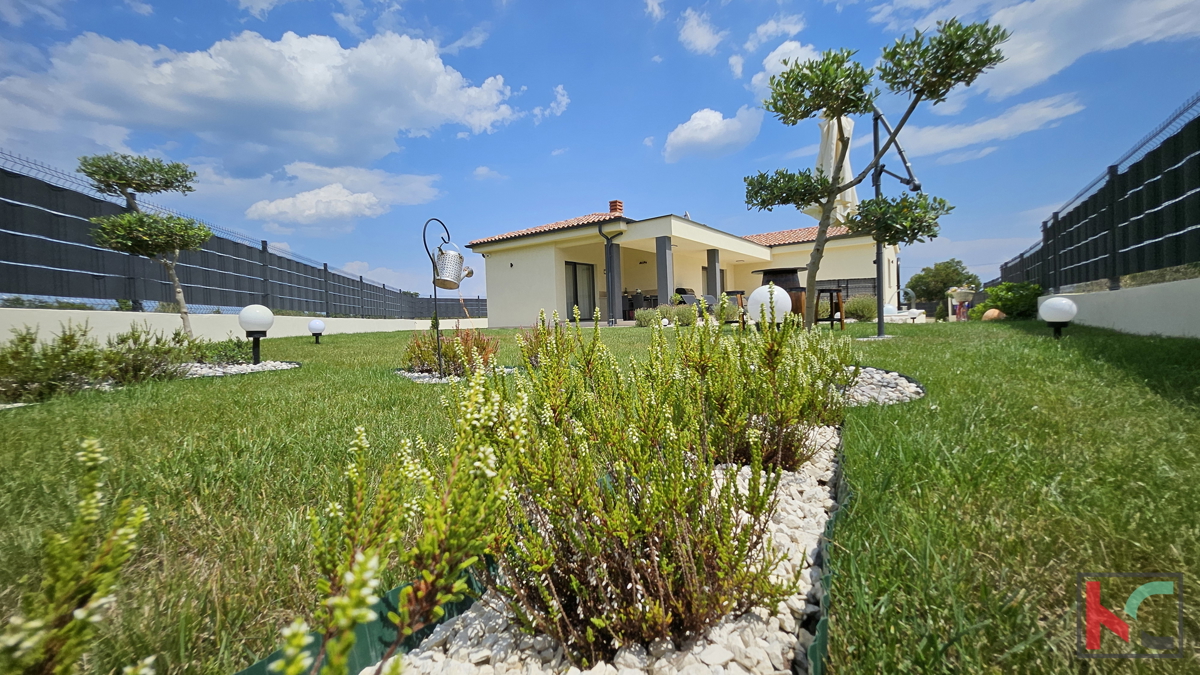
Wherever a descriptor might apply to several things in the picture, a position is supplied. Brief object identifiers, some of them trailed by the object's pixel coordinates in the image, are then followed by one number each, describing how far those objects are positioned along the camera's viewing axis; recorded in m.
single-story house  15.52
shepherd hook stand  5.42
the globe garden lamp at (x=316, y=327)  10.28
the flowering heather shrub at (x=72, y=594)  0.54
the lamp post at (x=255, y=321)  6.96
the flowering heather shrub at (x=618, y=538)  1.19
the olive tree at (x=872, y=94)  5.13
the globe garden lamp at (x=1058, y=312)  5.69
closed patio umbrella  7.39
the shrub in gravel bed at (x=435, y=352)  5.56
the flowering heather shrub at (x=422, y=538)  0.55
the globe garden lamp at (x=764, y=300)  5.71
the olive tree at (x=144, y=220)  8.14
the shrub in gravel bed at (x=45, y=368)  4.30
